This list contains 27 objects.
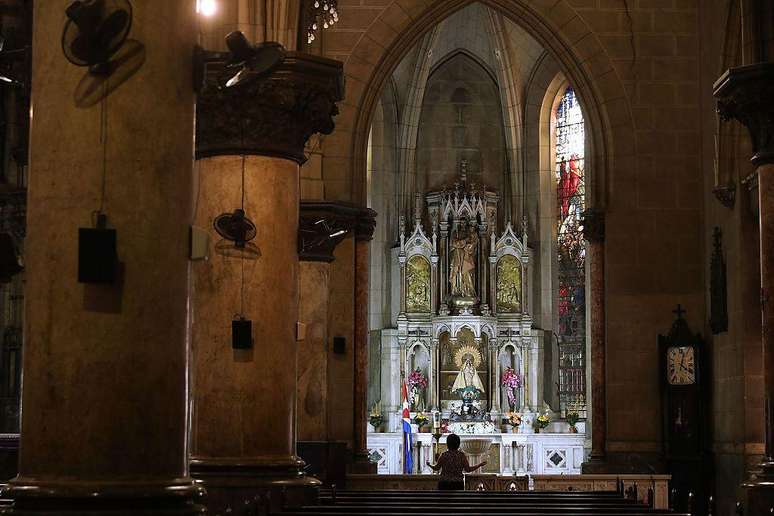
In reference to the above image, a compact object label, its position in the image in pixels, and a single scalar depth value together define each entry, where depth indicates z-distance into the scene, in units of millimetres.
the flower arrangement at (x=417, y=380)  31188
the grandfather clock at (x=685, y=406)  21906
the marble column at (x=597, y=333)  22953
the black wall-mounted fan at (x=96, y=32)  6986
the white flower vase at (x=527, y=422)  30531
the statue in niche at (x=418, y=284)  31625
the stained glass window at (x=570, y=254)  31547
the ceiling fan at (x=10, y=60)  8494
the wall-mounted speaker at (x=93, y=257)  7008
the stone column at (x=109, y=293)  6969
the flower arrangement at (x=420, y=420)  30109
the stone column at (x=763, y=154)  14164
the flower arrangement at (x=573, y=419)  30438
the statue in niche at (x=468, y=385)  31000
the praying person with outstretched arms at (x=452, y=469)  17109
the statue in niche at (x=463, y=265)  31469
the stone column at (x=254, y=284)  12969
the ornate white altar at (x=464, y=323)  31125
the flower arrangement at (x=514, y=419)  30266
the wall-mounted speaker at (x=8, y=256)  9938
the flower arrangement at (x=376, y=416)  30844
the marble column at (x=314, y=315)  22109
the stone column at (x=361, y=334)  23297
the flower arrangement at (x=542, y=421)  30266
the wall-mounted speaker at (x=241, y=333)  12875
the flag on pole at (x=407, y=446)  28562
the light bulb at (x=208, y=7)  12926
